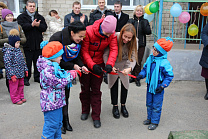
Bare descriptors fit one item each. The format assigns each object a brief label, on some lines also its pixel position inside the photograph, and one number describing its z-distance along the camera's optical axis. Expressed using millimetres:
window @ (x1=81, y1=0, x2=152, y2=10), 7730
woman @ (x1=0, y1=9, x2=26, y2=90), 4844
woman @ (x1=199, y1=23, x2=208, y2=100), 4566
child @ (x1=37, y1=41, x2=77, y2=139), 2582
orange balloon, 5352
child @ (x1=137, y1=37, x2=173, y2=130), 3291
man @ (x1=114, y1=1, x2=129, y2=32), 5789
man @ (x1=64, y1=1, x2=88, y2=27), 5730
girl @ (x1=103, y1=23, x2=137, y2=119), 3391
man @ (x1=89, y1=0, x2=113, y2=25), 5808
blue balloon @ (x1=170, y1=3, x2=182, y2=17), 5497
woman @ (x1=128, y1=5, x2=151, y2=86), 5471
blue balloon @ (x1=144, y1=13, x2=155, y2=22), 6442
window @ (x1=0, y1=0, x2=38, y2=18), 8297
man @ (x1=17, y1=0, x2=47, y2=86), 5371
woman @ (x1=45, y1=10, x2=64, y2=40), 6207
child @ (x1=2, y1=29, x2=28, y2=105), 4272
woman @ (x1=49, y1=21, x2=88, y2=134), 2917
